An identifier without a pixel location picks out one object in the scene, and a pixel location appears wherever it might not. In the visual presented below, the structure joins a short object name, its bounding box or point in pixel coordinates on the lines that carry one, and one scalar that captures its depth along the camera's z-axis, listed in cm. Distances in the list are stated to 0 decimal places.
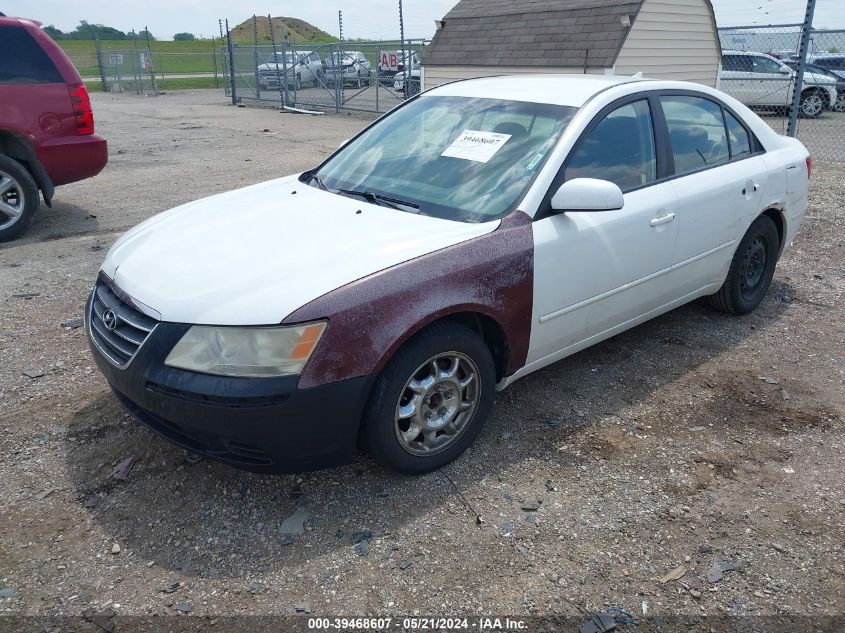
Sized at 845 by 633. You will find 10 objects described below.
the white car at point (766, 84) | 1700
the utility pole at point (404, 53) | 1793
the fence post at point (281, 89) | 2180
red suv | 671
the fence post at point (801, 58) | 988
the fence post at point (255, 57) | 2316
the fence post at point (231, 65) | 2251
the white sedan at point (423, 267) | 270
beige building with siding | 1333
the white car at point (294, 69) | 2181
